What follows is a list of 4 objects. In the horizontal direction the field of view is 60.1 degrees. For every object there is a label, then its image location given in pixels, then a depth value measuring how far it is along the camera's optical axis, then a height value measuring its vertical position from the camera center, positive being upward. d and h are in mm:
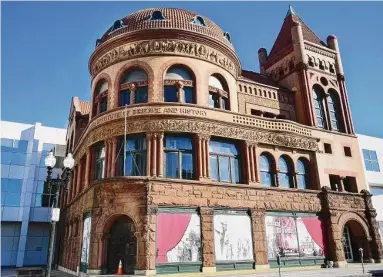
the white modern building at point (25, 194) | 35906 +6334
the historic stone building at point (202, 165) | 18250 +5211
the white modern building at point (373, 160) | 37531 +9305
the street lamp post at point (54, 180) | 12012 +2833
